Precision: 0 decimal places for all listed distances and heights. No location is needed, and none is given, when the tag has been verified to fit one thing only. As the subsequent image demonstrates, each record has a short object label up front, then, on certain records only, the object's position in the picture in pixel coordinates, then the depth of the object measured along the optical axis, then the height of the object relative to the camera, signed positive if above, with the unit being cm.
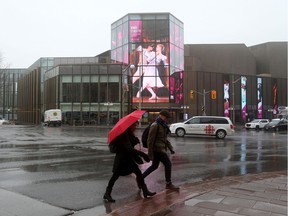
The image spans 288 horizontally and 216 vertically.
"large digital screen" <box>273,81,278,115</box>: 6277 +202
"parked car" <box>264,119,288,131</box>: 3311 -233
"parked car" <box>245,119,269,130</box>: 3967 -268
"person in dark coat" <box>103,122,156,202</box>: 504 -100
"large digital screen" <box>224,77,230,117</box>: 5673 +137
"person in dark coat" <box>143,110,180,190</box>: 586 -83
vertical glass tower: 4928 +897
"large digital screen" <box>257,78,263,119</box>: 6070 +216
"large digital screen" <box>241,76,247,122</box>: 5852 +164
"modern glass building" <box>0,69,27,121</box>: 8480 +184
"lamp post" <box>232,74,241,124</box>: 5388 -44
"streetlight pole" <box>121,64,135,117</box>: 4456 +413
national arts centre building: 4594 +442
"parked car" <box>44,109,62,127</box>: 4199 -181
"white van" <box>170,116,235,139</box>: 2056 -159
